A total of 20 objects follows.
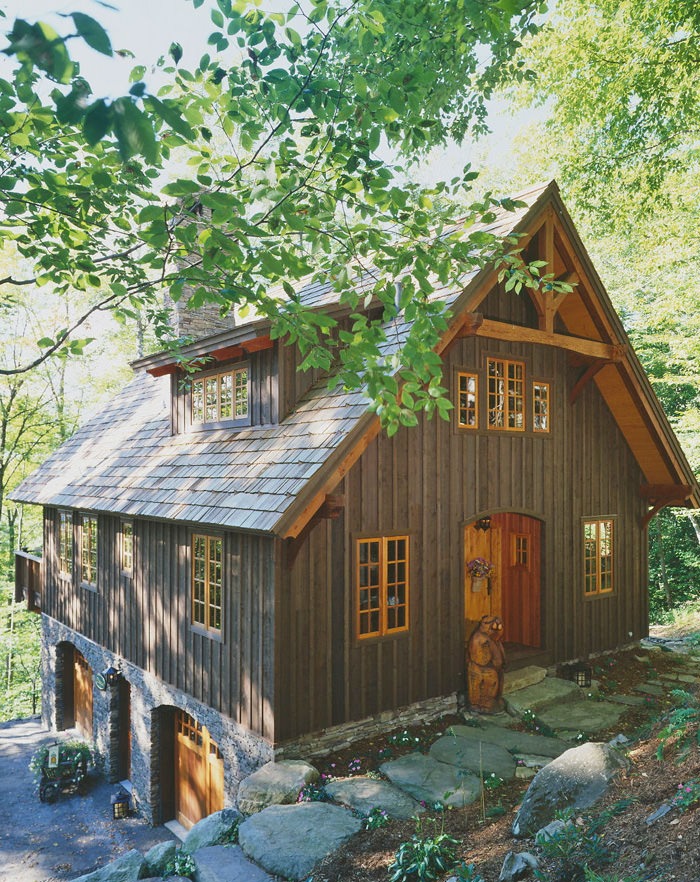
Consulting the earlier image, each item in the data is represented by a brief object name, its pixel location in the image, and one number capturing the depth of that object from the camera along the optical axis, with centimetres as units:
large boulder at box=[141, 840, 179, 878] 541
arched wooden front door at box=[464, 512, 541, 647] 1018
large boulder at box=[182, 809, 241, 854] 565
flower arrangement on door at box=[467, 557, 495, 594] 988
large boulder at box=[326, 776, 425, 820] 554
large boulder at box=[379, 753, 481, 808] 581
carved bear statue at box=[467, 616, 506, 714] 817
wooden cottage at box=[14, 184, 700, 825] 706
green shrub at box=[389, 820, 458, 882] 426
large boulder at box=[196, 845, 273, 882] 482
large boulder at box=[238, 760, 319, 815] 597
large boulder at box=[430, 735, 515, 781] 648
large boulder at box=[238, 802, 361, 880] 482
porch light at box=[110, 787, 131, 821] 1023
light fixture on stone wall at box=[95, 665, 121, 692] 1055
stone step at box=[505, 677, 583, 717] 823
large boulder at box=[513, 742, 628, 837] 448
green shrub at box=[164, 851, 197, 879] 512
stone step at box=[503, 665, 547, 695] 871
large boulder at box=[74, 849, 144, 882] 527
